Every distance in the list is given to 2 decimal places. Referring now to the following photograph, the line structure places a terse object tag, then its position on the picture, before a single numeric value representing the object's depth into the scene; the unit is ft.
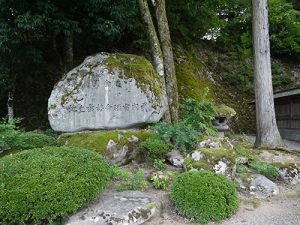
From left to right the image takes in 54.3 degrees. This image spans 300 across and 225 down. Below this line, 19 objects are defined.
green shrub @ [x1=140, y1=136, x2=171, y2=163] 21.08
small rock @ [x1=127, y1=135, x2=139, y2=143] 22.22
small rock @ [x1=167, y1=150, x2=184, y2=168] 21.15
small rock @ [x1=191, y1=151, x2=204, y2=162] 19.45
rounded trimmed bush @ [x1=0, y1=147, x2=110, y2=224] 12.89
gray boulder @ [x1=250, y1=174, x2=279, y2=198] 18.52
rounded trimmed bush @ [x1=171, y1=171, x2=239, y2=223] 14.80
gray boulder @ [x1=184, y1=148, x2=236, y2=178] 18.69
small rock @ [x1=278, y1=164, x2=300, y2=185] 20.68
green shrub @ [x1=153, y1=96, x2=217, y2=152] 22.30
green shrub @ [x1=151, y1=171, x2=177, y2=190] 18.24
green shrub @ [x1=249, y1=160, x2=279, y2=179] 21.07
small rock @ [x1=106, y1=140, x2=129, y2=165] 21.08
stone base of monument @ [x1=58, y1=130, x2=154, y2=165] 21.04
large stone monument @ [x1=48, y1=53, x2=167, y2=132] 22.89
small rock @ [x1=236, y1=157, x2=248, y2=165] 22.45
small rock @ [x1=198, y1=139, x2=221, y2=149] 22.07
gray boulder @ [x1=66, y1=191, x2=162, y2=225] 13.88
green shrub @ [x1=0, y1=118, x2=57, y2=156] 21.35
